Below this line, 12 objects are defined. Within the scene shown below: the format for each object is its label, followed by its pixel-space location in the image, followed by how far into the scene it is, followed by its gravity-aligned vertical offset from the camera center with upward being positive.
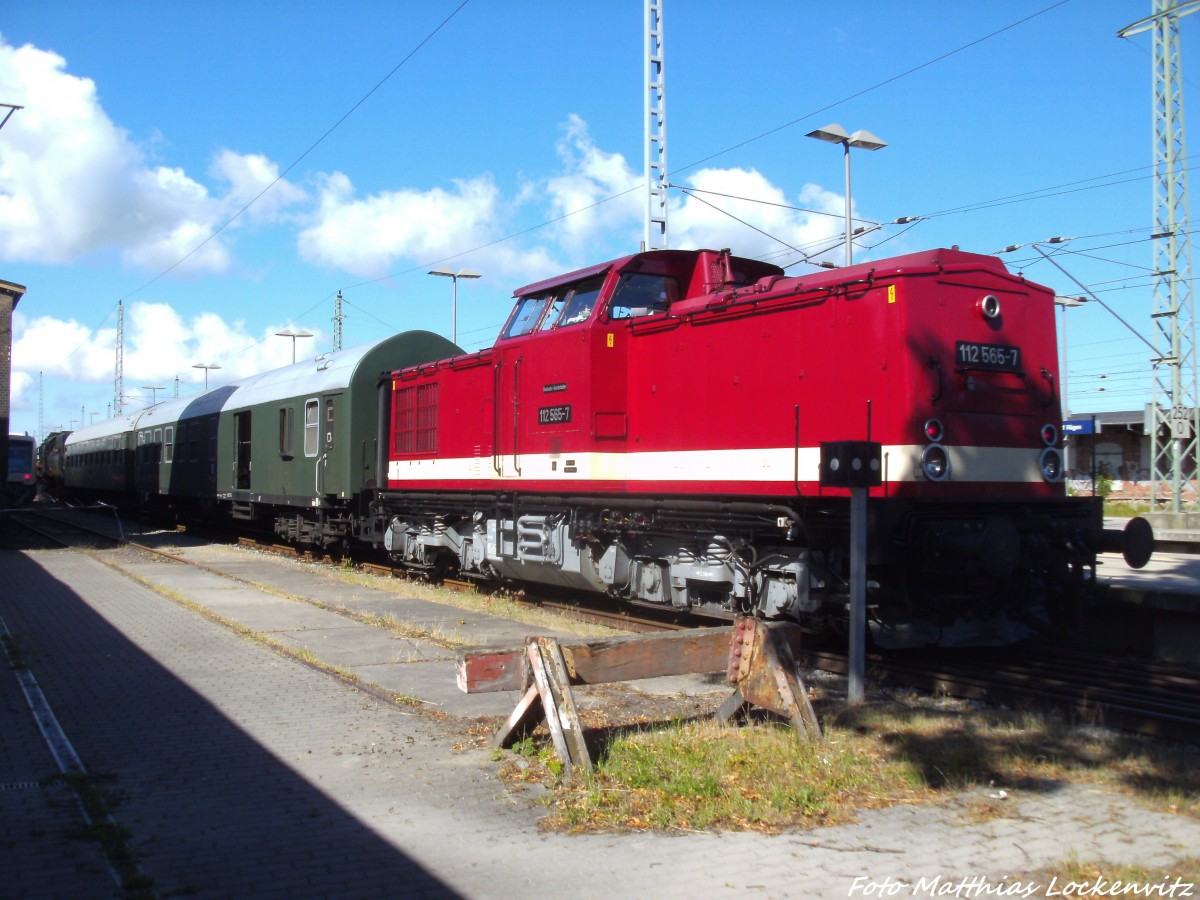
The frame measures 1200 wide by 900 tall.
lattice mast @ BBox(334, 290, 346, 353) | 40.44 +6.39
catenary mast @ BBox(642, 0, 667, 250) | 18.50 +6.34
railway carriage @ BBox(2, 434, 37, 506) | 35.78 +0.57
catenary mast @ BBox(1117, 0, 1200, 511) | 22.47 +5.56
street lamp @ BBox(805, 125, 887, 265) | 18.24 +6.24
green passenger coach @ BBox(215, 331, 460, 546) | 17.11 +0.73
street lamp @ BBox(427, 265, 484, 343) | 30.20 +6.04
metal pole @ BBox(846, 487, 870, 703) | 7.46 -0.85
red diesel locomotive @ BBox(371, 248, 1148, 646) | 8.44 +0.39
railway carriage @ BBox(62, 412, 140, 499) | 34.97 +0.71
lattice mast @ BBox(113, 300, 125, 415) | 57.12 +7.50
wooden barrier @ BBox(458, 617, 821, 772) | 5.93 -1.15
